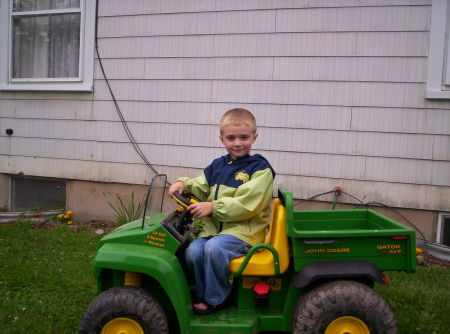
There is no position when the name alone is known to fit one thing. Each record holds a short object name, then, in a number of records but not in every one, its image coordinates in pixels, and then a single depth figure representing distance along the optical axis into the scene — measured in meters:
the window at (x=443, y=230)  4.91
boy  2.60
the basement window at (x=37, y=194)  6.46
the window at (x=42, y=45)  6.17
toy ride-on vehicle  2.41
